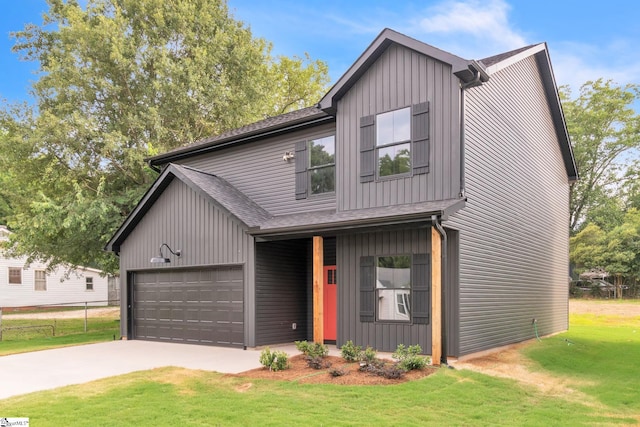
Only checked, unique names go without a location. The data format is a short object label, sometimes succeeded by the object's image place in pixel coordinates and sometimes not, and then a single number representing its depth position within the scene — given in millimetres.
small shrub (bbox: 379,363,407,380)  7930
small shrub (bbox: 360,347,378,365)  8734
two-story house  10195
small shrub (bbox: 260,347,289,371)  8859
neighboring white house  30422
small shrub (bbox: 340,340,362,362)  9234
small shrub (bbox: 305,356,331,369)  8812
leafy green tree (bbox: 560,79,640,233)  37344
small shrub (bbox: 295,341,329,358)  9484
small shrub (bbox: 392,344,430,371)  8439
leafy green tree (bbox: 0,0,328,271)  18250
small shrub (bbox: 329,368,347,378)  8125
